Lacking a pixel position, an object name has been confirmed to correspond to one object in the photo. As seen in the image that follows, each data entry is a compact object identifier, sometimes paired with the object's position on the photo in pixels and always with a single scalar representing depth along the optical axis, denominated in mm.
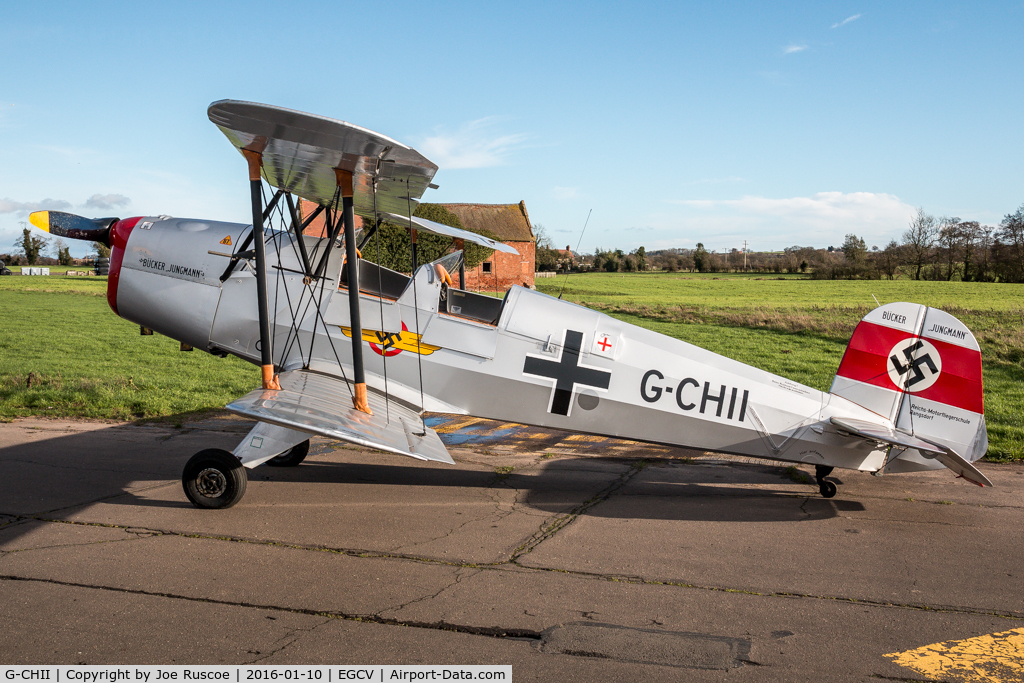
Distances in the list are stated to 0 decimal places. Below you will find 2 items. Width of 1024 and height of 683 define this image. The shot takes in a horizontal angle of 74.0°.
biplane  5852
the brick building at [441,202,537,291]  53000
